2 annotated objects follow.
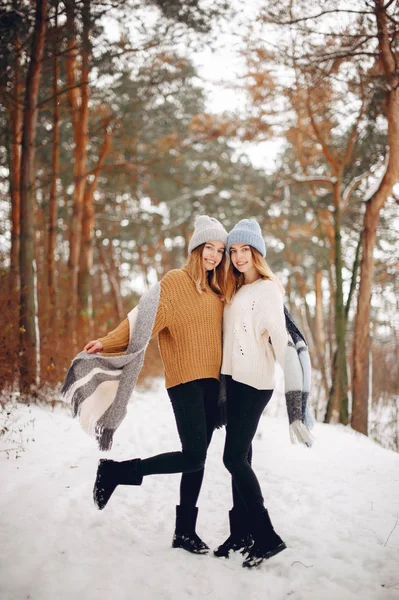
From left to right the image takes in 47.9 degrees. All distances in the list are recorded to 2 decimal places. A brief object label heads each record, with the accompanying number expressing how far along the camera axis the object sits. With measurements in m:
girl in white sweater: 2.51
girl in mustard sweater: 2.55
